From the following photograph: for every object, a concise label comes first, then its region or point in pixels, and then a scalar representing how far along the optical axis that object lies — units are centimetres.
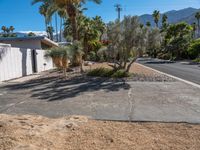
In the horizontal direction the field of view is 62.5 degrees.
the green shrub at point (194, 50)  2714
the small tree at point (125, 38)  1073
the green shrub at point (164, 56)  3408
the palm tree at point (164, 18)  5262
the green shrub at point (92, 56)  2513
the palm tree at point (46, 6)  1732
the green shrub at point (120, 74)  1056
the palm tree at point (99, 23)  2948
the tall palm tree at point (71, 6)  1527
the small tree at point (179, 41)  2991
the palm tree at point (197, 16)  5709
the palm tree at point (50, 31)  4491
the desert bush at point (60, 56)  1111
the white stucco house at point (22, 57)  1051
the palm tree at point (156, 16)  5666
